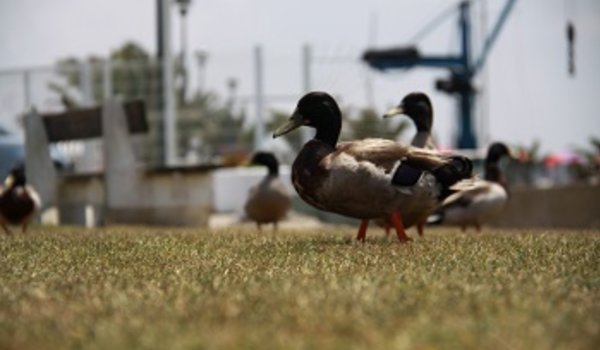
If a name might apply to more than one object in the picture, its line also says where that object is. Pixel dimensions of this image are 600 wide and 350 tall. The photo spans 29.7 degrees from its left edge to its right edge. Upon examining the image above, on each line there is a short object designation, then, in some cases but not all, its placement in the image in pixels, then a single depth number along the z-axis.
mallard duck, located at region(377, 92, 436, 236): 11.60
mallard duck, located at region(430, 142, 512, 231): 14.24
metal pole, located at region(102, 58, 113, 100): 25.56
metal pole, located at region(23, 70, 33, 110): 24.28
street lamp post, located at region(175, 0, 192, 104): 25.20
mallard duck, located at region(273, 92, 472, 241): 8.34
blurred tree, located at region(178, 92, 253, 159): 24.56
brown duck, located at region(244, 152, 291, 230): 14.66
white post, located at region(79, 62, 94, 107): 25.47
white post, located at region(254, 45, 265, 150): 25.56
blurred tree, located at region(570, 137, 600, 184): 37.34
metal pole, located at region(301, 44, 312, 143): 26.16
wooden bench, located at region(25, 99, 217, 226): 18.08
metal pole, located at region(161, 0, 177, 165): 24.94
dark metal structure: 55.06
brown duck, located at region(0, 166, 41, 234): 13.06
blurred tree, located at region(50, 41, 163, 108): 25.11
